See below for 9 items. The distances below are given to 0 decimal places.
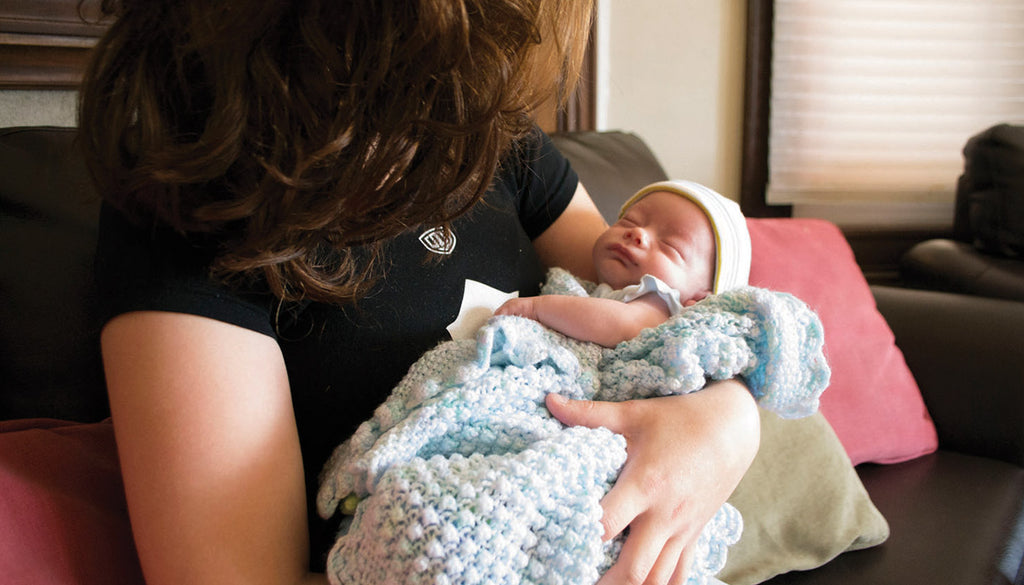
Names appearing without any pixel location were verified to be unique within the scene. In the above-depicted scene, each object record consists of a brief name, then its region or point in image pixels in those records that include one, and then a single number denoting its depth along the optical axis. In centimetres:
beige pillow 108
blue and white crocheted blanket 58
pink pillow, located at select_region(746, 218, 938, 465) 137
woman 57
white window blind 222
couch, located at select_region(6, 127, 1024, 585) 70
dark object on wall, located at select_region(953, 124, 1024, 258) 198
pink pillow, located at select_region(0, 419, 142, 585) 62
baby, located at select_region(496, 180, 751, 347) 94
